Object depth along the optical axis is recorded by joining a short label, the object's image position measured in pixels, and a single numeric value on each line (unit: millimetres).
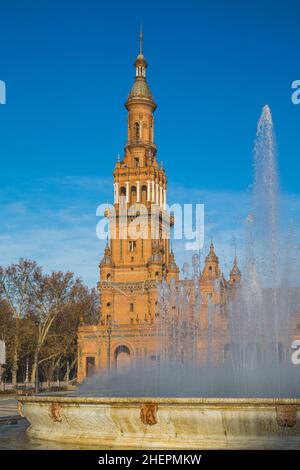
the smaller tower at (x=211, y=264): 72125
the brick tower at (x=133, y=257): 68062
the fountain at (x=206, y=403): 12758
